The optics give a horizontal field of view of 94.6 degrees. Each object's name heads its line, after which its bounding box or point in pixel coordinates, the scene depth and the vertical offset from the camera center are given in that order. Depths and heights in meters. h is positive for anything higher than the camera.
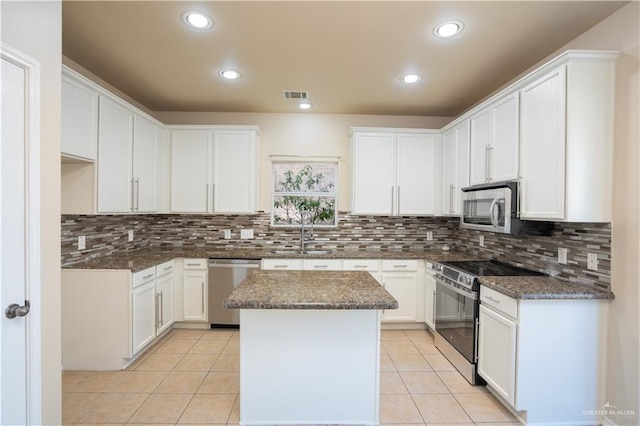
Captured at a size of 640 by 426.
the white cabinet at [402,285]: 3.48 -0.89
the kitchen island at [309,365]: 1.87 -0.99
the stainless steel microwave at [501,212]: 2.33 -0.01
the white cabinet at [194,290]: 3.44 -0.96
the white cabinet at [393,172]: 3.71 +0.47
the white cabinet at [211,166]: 3.66 +0.52
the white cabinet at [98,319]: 2.56 -0.98
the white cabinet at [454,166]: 3.15 +0.51
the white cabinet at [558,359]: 1.93 -0.97
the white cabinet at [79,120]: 2.20 +0.69
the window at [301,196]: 4.04 +0.18
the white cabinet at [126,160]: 2.62 +0.47
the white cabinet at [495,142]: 2.39 +0.61
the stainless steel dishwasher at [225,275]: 3.42 -0.78
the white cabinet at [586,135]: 1.91 +0.50
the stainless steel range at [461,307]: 2.42 -0.89
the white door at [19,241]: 1.37 -0.17
